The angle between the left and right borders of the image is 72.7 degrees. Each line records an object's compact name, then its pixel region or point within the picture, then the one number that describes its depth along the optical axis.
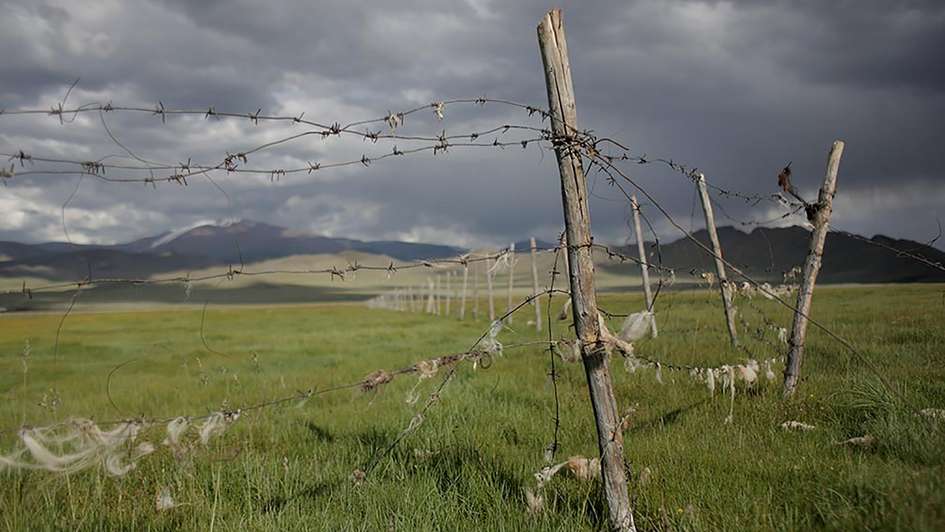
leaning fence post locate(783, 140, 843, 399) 7.35
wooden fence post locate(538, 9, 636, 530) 3.98
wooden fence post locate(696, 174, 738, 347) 12.03
